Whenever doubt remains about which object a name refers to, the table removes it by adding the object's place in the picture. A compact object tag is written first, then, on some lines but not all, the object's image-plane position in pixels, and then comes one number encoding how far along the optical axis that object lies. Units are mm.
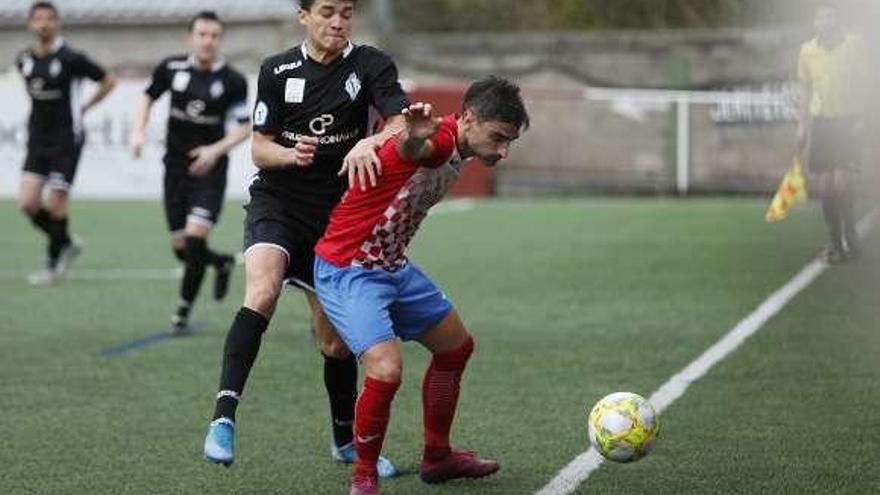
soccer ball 13594
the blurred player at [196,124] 24500
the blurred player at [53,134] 31125
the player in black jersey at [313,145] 14242
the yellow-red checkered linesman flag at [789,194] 27672
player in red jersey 12820
